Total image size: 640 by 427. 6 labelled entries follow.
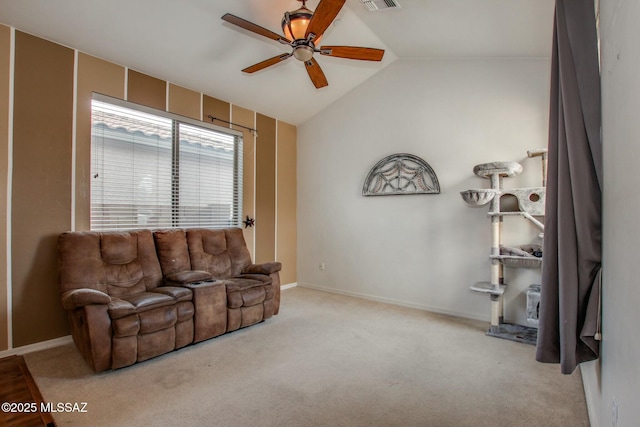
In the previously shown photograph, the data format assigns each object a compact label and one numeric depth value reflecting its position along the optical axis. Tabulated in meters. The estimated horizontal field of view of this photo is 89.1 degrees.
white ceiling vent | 2.89
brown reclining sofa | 2.49
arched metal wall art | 4.20
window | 3.41
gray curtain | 1.52
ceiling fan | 2.30
